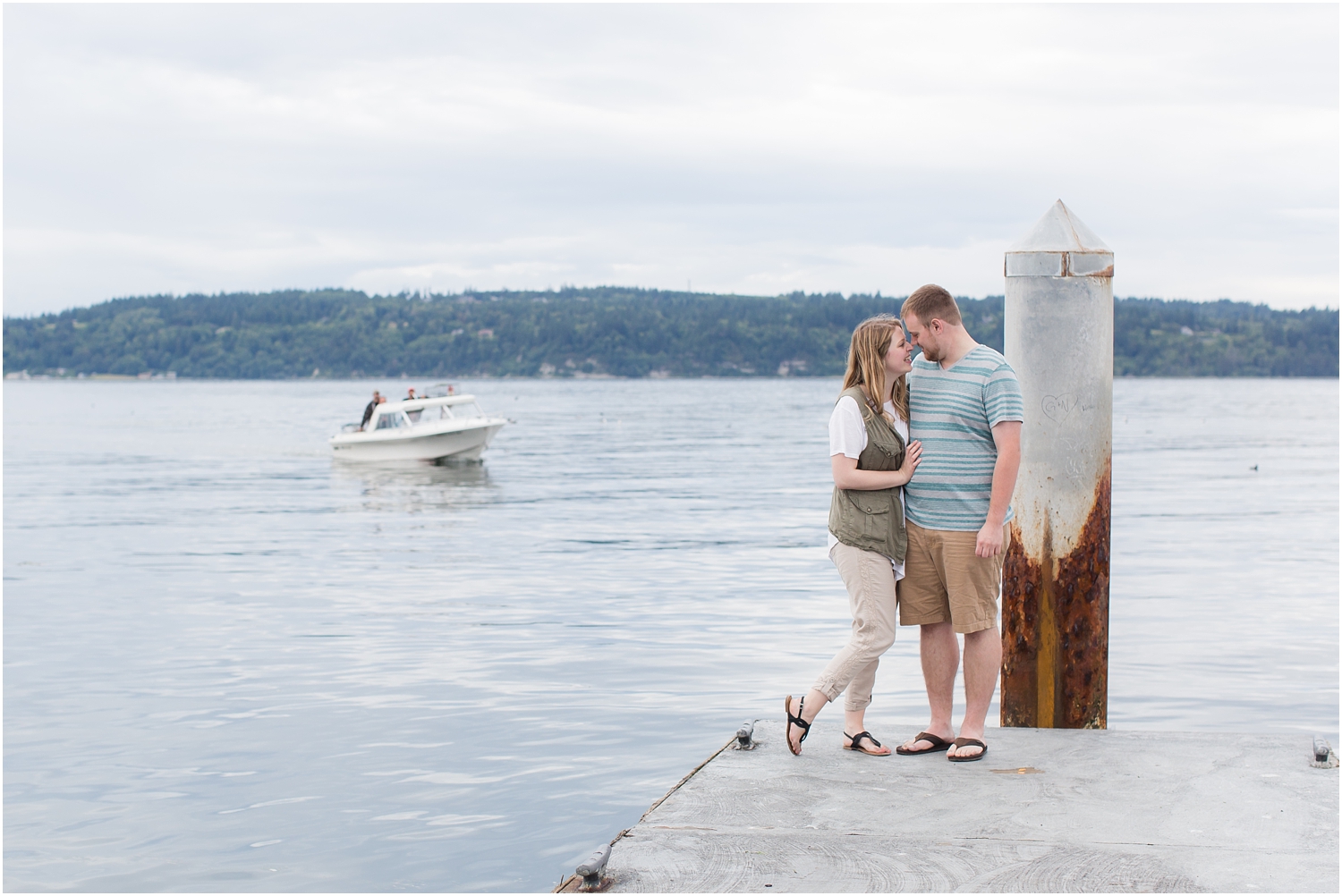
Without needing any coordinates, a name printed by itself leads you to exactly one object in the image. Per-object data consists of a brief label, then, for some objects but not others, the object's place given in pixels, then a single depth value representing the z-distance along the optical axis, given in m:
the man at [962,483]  5.50
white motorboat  39.59
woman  5.58
